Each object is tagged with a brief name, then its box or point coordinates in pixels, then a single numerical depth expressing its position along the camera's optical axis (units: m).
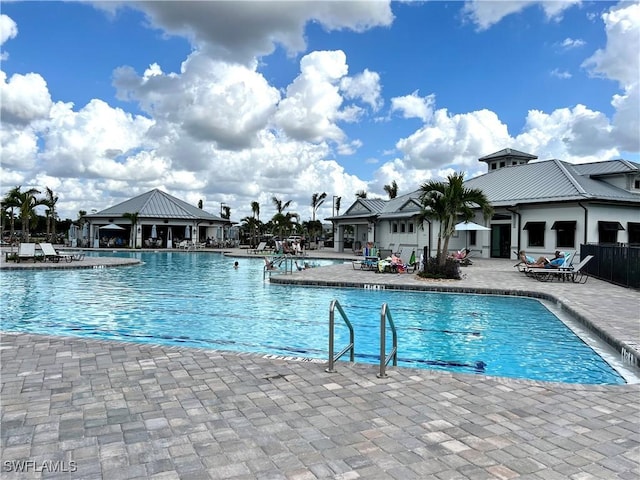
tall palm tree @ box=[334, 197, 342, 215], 61.32
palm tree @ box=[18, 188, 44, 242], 25.67
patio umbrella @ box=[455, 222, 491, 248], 22.02
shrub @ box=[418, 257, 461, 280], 15.64
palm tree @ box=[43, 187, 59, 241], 48.91
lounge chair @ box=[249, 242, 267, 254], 32.97
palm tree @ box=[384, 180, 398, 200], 54.09
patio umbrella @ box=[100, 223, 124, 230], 40.84
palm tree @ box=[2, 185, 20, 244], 25.52
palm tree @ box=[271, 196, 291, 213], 49.50
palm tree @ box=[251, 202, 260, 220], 51.19
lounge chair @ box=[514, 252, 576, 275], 15.48
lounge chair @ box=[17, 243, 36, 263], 20.89
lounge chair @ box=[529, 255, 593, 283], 15.04
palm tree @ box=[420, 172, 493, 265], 15.88
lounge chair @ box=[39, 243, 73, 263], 21.64
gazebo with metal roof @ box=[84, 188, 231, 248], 42.56
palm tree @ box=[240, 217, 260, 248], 46.33
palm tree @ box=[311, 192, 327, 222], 54.78
